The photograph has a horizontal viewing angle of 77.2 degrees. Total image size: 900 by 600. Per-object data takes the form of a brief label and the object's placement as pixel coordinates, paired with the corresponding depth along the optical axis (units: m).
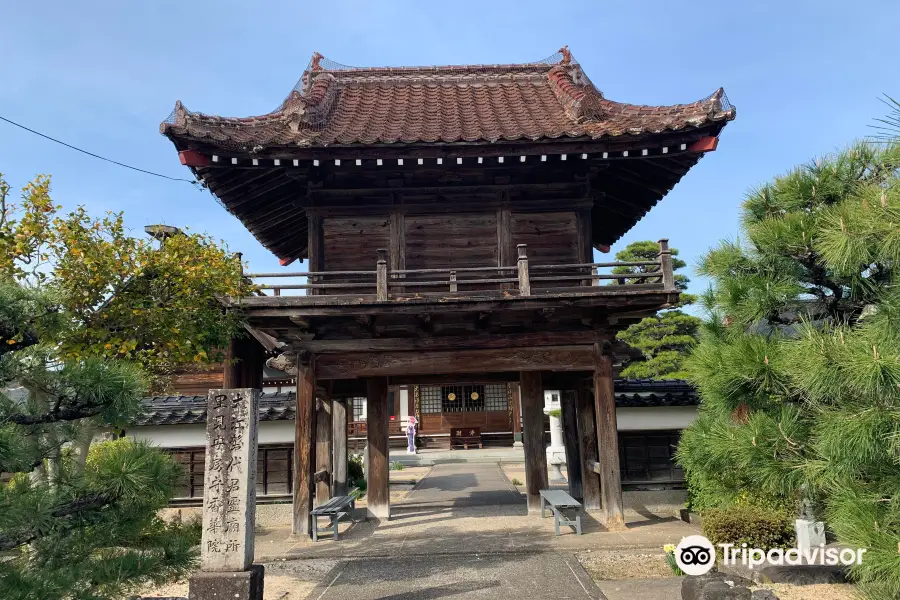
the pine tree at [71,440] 3.68
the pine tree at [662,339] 25.48
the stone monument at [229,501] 5.72
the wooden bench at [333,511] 9.38
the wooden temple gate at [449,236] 8.94
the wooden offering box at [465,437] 29.05
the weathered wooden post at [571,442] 12.54
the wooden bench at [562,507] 9.24
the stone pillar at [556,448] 18.75
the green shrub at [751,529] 6.90
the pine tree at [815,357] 3.09
